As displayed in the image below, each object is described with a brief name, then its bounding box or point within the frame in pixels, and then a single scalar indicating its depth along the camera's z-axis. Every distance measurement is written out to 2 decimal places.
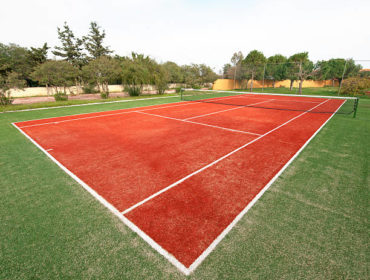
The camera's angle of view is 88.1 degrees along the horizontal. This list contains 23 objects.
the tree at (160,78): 30.95
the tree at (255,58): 54.94
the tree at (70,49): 48.25
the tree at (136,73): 28.92
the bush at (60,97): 23.48
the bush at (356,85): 28.98
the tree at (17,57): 41.19
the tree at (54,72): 29.58
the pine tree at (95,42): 52.25
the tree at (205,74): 46.59
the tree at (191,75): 44.50
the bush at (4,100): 18.33
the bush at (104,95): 26.52
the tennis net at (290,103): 18.00
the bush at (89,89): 37.59
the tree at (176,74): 46.82
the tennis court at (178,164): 3.80
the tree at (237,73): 42.27
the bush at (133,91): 29.26
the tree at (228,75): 44.72
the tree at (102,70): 28.33
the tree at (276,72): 44.44
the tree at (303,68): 34.34
